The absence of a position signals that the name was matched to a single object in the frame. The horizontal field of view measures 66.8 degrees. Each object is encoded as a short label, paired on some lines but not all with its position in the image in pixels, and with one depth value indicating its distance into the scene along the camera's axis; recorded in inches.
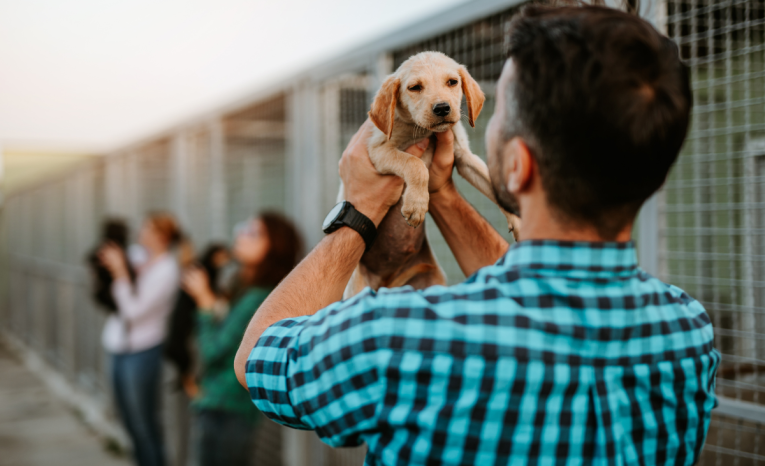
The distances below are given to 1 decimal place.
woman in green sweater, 122.7
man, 27.6
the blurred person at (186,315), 149.8
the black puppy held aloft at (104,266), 175.8
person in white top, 163.2
